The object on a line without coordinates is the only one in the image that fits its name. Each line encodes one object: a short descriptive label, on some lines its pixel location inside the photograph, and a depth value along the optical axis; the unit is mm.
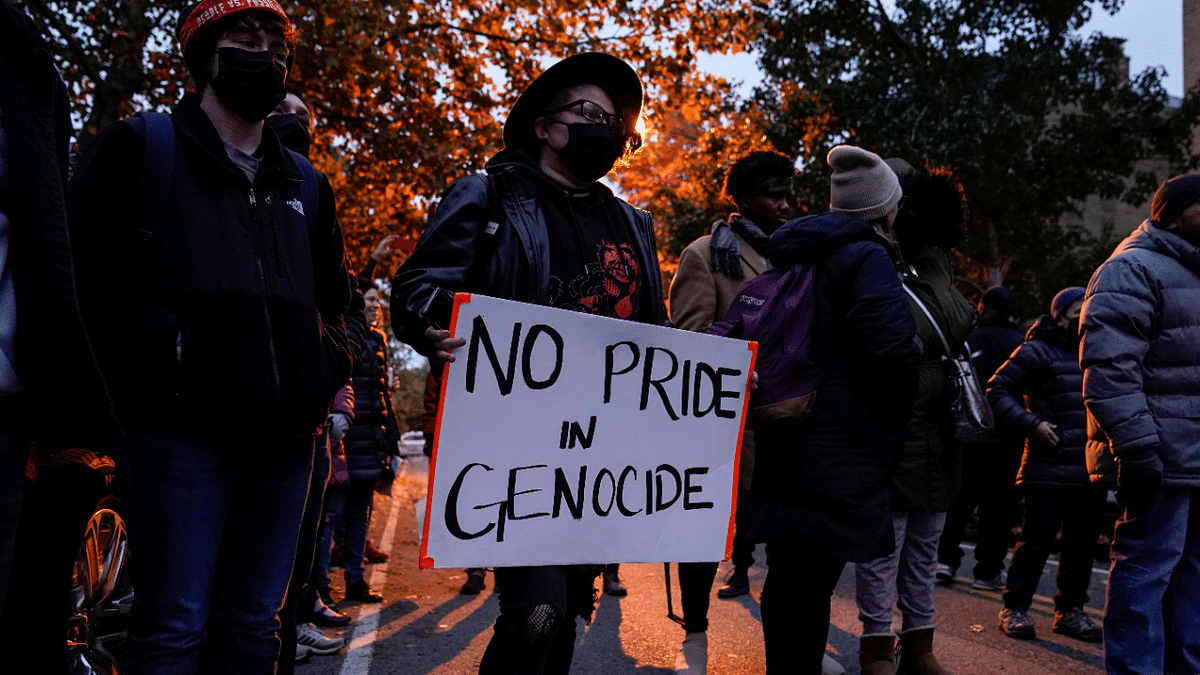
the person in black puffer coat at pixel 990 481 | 7133
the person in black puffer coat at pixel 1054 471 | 5582
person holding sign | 2482
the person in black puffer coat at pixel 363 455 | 6746
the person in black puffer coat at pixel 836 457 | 3148
